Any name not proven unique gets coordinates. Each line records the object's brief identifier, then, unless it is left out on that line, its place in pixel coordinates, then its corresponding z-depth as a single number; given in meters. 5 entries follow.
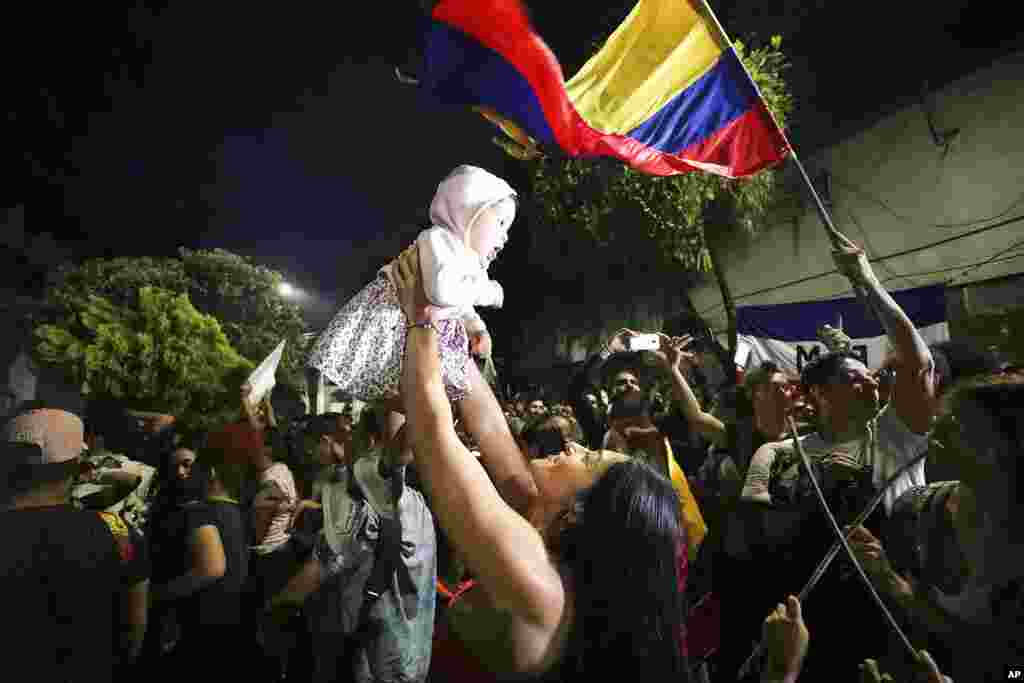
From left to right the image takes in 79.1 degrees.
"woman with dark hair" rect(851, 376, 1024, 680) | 1.34
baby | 1.63
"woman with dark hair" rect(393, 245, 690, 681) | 1.21
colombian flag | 2.78
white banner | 7.95
